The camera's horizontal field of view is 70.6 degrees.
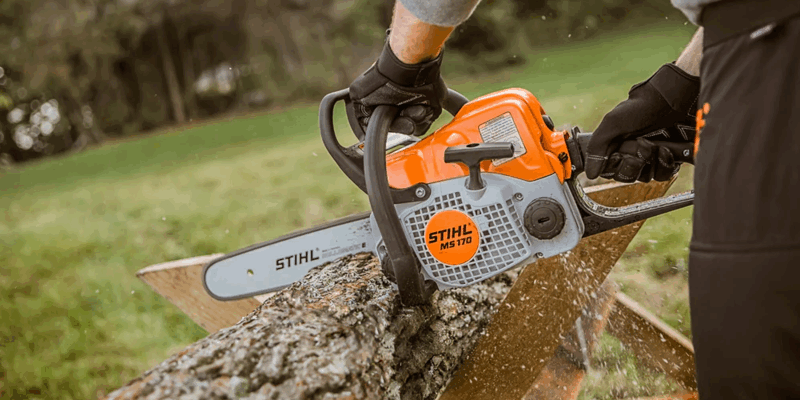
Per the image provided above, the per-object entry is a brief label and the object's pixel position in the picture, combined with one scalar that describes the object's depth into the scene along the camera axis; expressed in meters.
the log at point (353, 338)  1.04
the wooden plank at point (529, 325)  1.70
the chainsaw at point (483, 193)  1.43
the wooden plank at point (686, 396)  1.72
